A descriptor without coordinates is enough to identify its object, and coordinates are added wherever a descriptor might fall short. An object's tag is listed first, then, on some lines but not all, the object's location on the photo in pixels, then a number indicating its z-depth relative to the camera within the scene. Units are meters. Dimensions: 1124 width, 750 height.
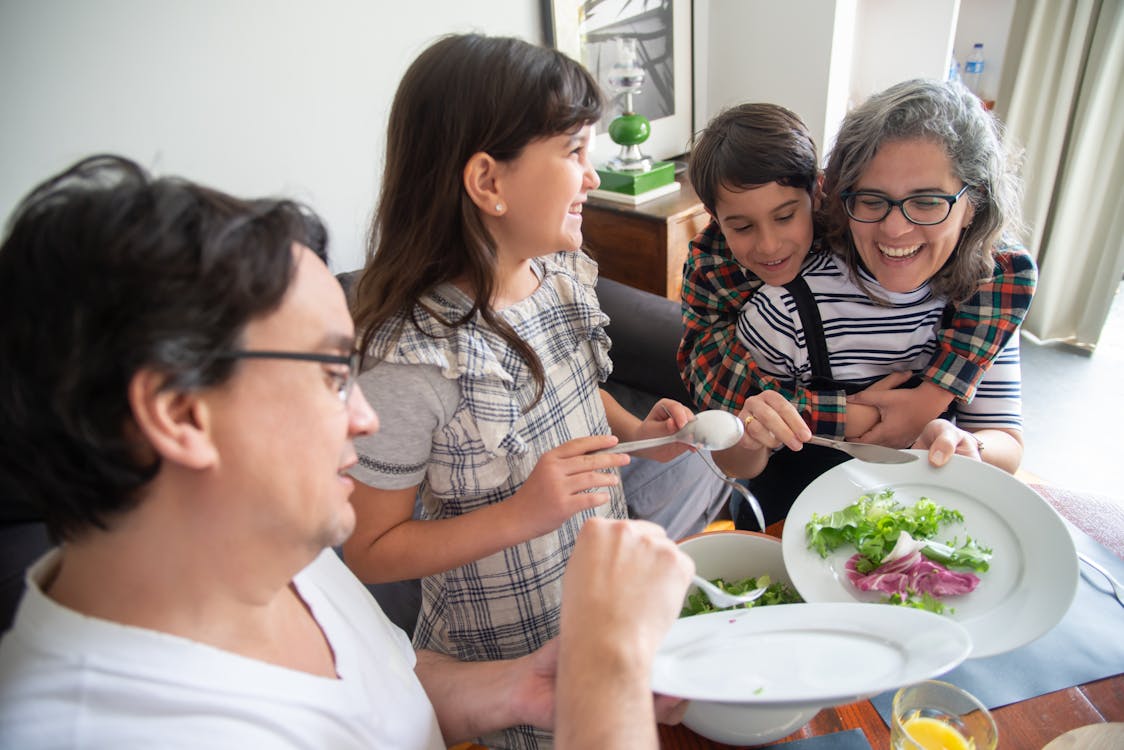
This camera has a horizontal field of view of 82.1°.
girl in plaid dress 0.92
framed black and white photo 2.80
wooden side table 2.71
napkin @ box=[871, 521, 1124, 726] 0.81
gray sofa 2.36
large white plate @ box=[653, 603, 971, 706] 0.59
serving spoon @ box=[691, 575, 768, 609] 0.79
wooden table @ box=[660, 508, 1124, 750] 0.76
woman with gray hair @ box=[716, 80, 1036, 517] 1.10
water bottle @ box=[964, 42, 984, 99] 3.51
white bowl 0.92
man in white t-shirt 0.49
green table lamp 2.84
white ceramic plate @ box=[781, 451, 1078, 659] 0.80
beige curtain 3.00
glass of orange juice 0.70
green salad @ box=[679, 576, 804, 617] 0.88
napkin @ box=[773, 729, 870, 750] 0.75
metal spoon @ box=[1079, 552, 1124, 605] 0.93
